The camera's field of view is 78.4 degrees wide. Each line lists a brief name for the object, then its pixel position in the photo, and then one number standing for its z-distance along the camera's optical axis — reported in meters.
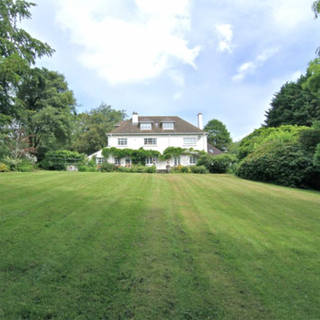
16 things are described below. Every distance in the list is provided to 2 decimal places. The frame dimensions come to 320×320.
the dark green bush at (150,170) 21.11
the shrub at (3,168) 13.97
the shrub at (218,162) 21.72
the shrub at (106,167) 21.56
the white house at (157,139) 26.64
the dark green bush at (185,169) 22.39
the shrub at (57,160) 20.72
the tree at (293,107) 30.23
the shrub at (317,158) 10.04
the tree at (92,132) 37.25
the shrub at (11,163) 14.80
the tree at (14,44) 6.01
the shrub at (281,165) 11.39
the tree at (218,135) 46.00
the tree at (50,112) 21.76
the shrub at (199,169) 21.44
